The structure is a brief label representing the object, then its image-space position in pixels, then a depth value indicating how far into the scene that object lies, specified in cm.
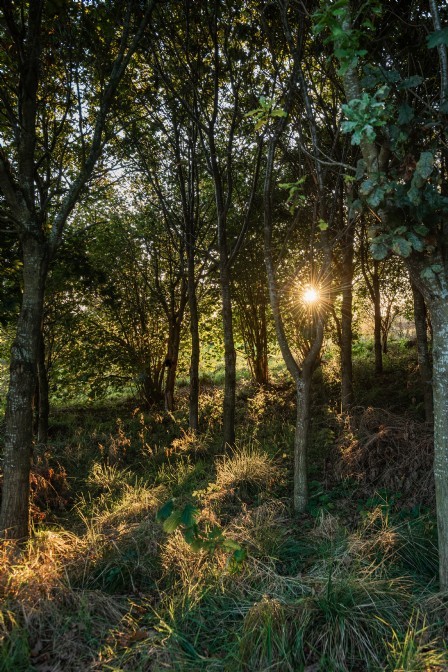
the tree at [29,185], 380
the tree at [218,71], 568
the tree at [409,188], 251
